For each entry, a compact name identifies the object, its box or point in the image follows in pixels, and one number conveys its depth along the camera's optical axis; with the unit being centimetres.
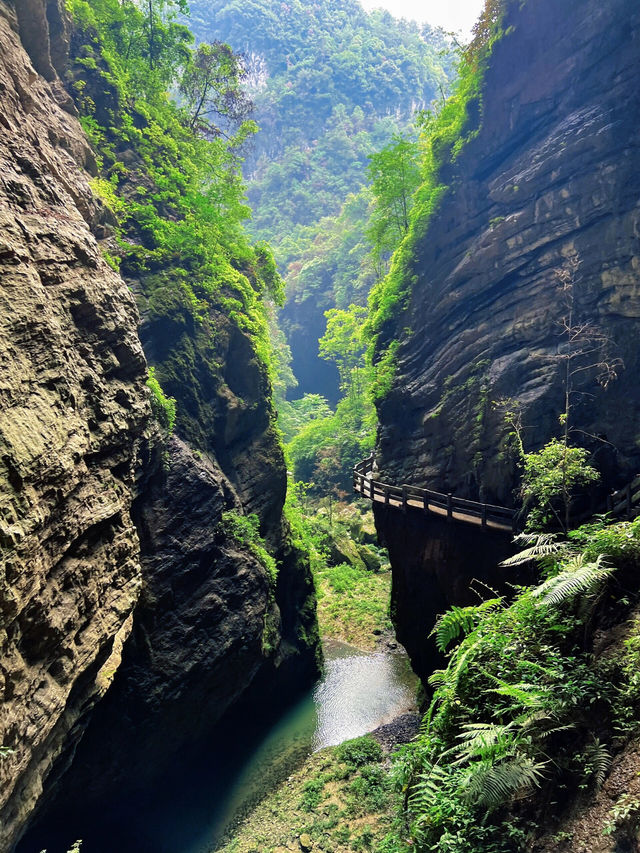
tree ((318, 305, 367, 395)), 3753
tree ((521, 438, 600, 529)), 1005
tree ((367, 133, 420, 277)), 2061
